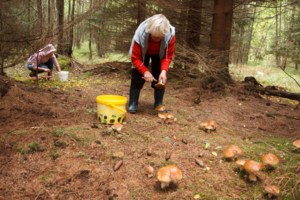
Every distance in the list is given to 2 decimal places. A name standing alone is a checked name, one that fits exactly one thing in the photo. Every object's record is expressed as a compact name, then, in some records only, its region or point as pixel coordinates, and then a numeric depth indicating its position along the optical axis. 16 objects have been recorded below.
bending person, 2.70
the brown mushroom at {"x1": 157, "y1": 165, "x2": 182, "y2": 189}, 1.56
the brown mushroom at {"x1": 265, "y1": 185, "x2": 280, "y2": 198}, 1.49
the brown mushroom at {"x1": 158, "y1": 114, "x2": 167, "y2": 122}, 2.94
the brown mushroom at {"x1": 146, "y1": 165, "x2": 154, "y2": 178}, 1.77
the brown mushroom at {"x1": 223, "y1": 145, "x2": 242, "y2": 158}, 1.97
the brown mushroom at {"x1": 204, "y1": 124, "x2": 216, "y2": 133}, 2.72
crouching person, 5.11
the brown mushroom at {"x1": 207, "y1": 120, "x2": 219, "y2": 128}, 2.80
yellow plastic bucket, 2.70
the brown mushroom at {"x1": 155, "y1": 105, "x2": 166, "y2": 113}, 3.30
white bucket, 5.65
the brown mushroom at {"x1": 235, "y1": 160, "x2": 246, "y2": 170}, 1.81
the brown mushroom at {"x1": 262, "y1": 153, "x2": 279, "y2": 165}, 1.77
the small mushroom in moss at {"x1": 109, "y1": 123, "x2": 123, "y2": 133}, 2.51
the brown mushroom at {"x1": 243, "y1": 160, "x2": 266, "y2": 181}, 1.68
